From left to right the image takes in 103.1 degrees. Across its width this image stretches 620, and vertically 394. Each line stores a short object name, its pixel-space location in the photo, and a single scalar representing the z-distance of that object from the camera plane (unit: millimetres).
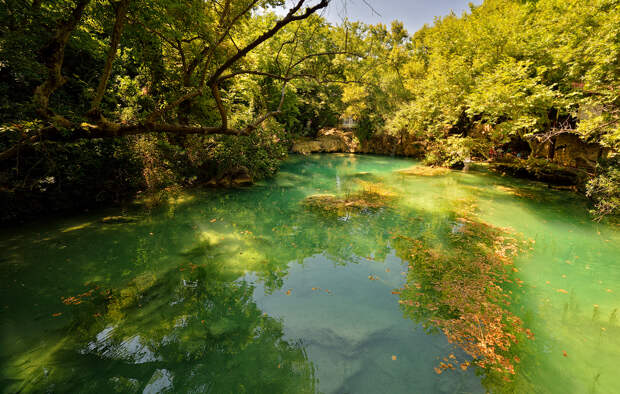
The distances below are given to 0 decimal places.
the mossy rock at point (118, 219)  7622
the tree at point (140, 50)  3455
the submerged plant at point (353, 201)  9894
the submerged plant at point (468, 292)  3588
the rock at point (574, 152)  13039
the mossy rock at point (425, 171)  16656
